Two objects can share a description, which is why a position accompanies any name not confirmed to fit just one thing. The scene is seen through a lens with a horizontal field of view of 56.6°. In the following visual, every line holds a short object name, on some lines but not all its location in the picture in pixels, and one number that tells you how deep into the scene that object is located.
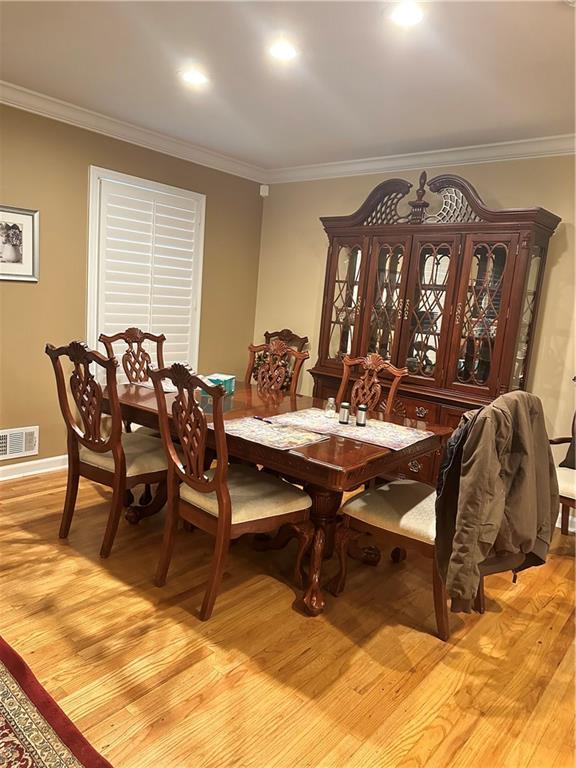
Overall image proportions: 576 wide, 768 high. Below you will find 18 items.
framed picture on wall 3.42
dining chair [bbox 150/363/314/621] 2.20
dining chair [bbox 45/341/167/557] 2.64
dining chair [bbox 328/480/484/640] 2.23
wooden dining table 2.12
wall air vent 3.62
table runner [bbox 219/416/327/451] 2.29
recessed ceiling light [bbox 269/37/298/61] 2.41
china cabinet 3.40
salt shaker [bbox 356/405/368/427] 2.74
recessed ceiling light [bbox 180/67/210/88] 2.78
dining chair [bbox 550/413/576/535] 3.00
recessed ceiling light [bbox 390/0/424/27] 2.03
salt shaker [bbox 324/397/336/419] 2.86
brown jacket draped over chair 1.79
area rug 1.56
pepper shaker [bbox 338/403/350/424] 2.77
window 3.93
